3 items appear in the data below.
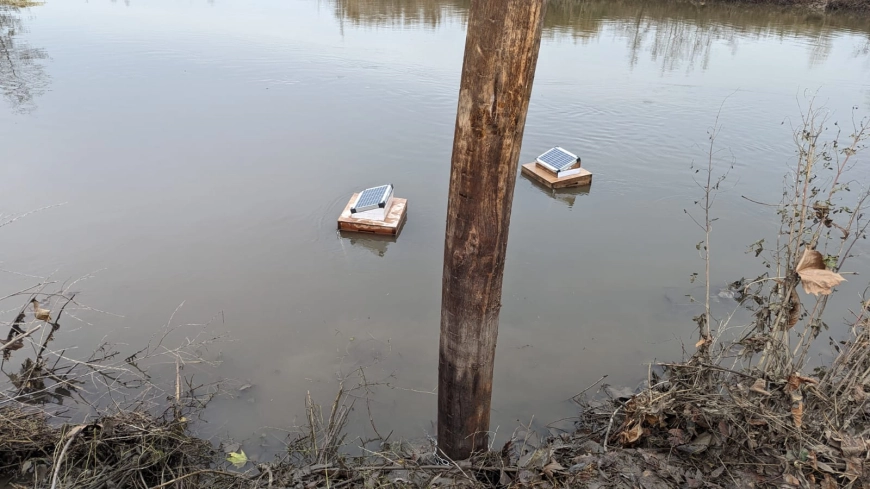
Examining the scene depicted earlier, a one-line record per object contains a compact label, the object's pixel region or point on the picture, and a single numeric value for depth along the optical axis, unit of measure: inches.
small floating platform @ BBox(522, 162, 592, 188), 339.9
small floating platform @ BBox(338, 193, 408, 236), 274.7
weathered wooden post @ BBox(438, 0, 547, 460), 81.2
